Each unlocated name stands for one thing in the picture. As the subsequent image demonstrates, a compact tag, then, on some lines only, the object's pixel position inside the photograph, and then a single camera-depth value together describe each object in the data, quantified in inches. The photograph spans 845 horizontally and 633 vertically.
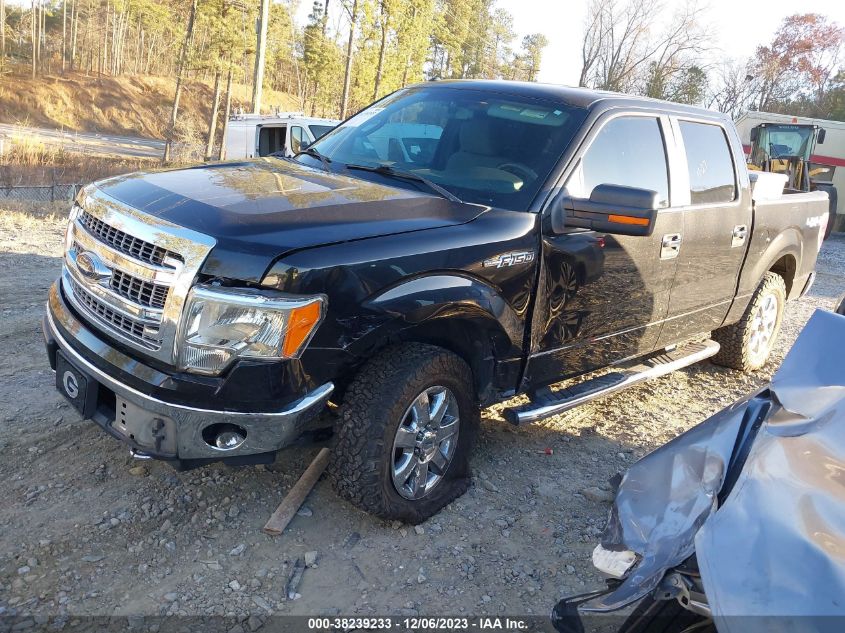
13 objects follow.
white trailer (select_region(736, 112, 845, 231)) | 840.3
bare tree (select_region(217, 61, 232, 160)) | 1109.7
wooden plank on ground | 121.2
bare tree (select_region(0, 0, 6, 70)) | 2058.2
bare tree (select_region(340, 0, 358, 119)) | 1038.4
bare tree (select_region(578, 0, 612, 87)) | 1503.4
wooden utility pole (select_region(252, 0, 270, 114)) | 809.5
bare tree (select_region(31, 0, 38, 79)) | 2165.4
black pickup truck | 102.3
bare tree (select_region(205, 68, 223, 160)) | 1229.1
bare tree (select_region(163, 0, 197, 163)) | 1167.0
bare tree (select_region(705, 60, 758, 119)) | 1809.8
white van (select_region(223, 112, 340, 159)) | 621.0
